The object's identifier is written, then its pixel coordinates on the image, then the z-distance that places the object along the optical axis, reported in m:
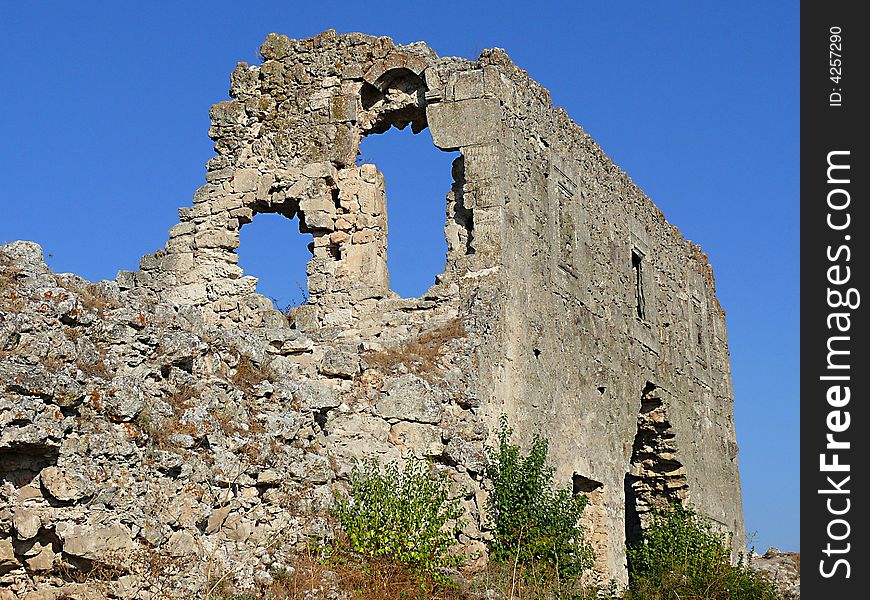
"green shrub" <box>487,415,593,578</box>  10.01
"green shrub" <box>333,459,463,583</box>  8.45
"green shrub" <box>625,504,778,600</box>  10.59
